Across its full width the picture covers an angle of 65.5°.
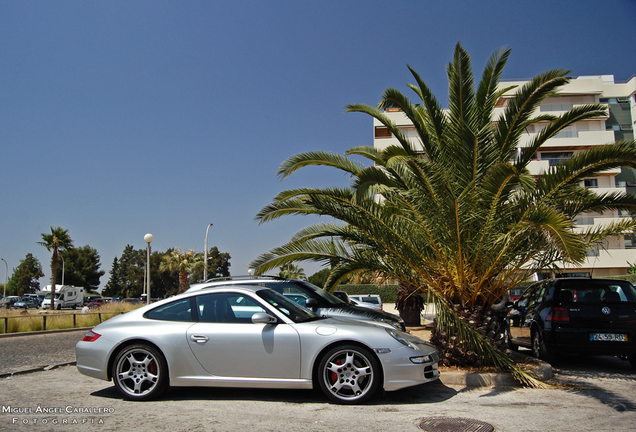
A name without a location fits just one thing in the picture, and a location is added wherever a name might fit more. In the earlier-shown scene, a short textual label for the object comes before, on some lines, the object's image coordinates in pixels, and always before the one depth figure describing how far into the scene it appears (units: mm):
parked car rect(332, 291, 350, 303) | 17539
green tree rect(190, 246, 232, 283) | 86488
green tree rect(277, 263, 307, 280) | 64188
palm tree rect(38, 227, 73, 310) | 47016
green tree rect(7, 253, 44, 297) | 99750
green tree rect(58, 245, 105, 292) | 90000
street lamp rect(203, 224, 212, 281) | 34106
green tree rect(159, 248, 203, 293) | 45094
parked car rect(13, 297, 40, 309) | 51250
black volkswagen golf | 7855
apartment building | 39500
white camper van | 53625
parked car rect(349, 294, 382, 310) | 26500
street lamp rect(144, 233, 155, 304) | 20156
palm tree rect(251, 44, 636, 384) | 7254
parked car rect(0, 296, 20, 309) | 54850
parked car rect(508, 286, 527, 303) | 23953
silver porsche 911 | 5504
